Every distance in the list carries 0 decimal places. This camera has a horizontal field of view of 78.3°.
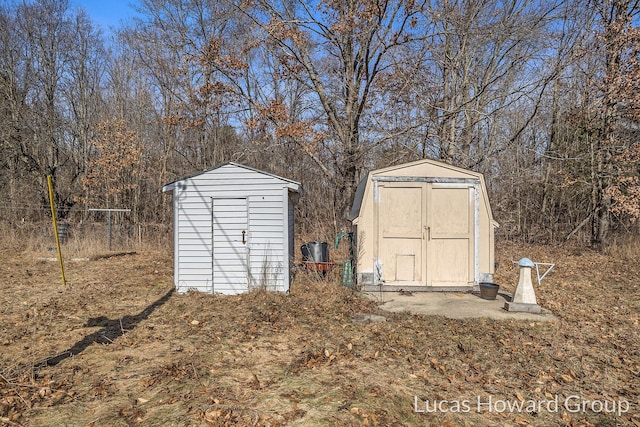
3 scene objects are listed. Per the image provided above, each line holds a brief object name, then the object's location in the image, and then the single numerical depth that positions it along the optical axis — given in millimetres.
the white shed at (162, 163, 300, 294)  7441
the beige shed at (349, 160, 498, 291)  7734
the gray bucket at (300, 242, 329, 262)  8195
